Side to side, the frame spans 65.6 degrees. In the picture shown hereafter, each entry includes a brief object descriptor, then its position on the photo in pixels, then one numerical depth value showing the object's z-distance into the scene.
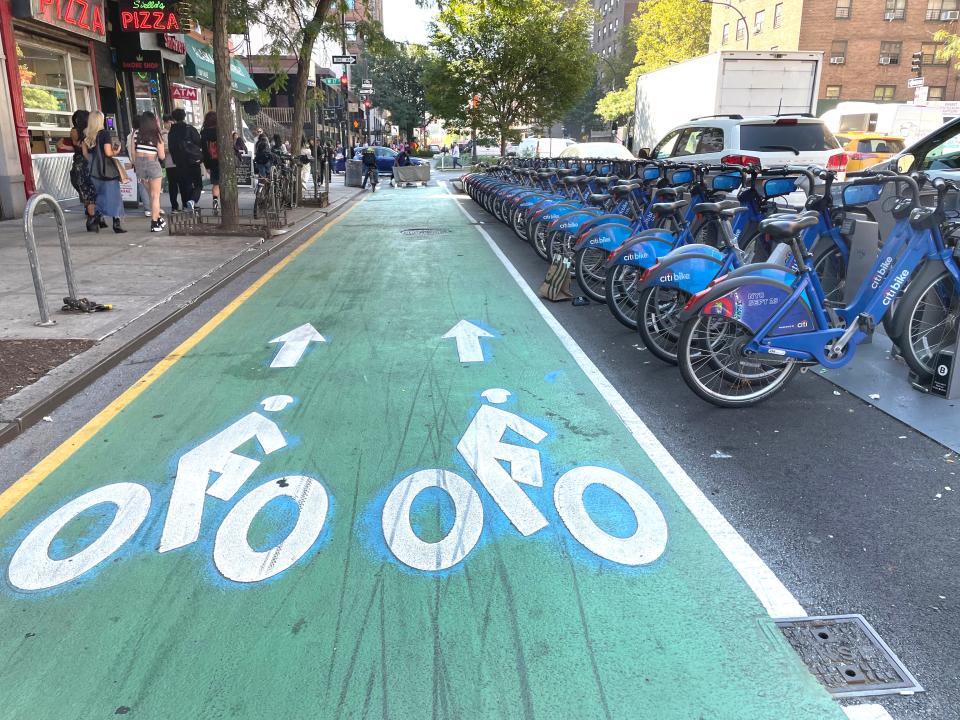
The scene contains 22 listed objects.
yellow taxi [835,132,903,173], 24.61
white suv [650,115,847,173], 11.70
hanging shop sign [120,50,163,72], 19.80
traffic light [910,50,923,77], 51.59
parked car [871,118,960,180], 7.89
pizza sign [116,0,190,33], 17.23
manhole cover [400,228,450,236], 14.98
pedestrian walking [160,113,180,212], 15.23
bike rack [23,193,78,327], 5.98
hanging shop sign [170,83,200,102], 23.06
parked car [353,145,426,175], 37.03
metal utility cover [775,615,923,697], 2.50
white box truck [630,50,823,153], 16.19
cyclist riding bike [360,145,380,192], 28.17
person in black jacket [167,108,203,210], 14.67
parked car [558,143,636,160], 22.40
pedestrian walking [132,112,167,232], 13.09
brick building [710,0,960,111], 50.31
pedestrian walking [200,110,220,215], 15.71
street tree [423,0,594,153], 34.28
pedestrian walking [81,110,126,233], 11.98
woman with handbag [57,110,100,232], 12.40
